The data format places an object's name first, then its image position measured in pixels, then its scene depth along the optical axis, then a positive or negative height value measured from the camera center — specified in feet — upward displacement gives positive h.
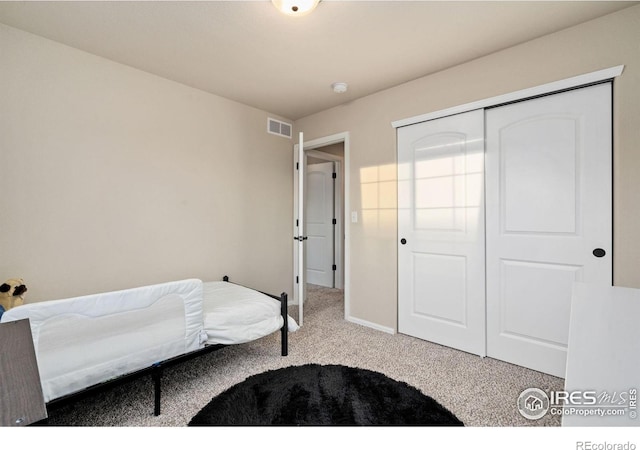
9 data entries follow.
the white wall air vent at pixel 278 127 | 11.93 +3.96
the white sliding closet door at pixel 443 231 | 8.06 -0.34
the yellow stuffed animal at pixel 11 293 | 5.91 -1.45
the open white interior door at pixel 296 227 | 12.45 -0.29
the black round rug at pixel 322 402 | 5.24 -3.60
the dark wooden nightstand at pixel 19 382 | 2.46 -1.52
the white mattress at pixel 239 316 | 6.40 -2.23
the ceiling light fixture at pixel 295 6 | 5.59 +4.23
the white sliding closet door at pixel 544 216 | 6.39 +0.07
